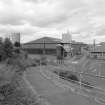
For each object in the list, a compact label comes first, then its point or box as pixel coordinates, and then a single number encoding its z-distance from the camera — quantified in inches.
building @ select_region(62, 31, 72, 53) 923.7
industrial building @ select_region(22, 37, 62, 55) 1429.6
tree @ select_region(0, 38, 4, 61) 747.9
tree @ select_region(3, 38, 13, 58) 768.3
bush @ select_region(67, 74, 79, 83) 384.7
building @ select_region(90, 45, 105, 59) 1057.1
